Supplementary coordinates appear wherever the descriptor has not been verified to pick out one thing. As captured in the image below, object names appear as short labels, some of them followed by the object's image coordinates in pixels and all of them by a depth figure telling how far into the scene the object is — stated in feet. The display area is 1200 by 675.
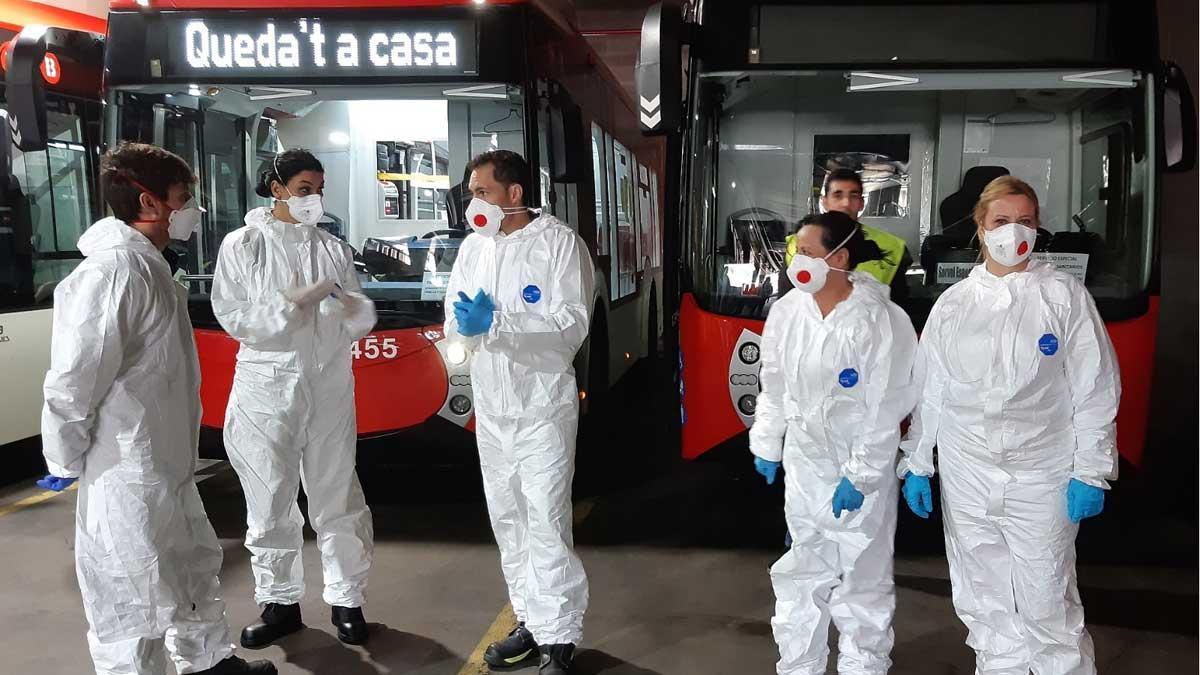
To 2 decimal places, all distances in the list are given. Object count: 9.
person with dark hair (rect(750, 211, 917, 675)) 10.23
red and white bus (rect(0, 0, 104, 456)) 20.39
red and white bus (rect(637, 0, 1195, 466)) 14.79
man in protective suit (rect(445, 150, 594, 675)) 11.35
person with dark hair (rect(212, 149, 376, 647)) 12.56
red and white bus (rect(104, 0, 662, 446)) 16.02
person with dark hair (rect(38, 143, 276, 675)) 9.68
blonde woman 9.71
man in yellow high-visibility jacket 14.29
